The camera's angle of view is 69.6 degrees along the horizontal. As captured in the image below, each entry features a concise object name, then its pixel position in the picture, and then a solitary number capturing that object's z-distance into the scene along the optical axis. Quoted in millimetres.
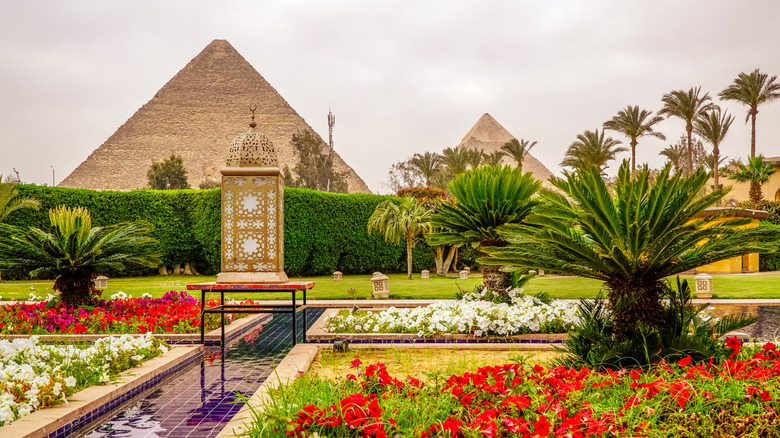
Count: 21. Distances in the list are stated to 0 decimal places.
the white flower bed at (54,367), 3213
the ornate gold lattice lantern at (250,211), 6605
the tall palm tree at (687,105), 31969
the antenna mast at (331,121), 64000
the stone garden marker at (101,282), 15419
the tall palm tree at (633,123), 31875
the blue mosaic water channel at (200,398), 3309
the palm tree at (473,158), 41725
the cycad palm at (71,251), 7387
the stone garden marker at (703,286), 11531
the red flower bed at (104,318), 6676
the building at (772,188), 37559
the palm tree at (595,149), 32875
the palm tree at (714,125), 33750
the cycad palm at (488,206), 7004
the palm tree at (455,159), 41250
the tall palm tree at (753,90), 32594
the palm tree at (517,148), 40134
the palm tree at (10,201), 18078
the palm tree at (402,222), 19516
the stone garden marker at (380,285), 12273
